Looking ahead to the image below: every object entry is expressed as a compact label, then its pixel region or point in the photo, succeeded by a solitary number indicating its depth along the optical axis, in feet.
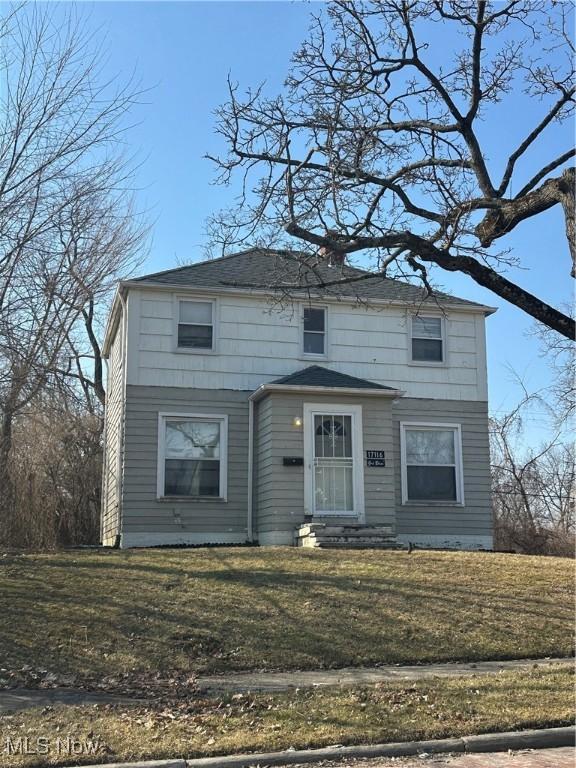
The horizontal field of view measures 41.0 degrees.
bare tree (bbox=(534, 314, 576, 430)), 89.14
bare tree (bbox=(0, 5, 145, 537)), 36.96
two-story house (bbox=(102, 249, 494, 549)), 51.57
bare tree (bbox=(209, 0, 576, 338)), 29.17
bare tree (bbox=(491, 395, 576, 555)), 74.54
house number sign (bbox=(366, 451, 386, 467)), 51.78
